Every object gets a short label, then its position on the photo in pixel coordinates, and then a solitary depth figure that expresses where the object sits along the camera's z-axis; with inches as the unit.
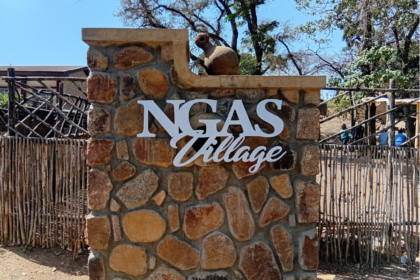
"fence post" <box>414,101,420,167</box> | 344.3
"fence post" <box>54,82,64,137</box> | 322.0
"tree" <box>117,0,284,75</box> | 558.3
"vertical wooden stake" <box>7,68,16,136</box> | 207.2
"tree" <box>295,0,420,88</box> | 372.9
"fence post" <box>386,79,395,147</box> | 191.2
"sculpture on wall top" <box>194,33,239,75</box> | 119.7
